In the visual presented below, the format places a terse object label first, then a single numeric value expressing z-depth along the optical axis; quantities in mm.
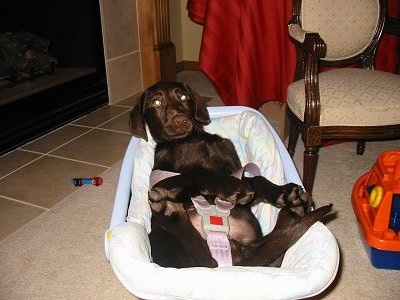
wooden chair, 1760
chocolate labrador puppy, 1233
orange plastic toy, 1444
